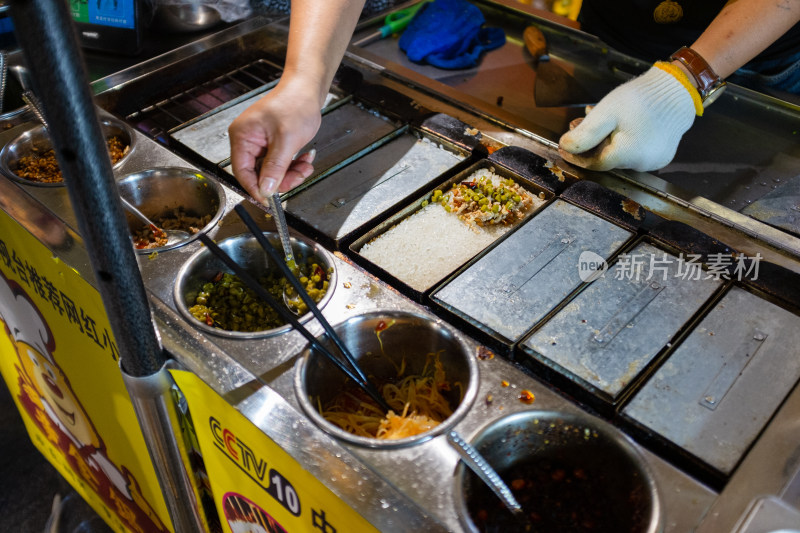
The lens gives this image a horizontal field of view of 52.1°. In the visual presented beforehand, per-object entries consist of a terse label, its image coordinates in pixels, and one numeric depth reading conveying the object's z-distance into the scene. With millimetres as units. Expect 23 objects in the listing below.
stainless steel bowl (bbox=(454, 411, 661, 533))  554
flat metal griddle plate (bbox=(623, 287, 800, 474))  575
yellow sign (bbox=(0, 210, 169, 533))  763
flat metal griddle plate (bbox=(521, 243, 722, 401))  626
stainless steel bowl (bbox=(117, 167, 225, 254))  790
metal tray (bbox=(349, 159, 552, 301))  693
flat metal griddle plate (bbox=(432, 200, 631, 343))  667
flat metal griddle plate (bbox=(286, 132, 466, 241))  770
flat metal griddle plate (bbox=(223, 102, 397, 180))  844
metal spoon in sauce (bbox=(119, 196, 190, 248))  758
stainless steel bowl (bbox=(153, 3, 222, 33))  1034
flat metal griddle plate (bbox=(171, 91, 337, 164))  838
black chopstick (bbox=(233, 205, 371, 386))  621
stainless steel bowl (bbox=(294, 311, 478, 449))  624
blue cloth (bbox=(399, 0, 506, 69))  1038
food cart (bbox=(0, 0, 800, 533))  563
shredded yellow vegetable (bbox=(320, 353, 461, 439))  608
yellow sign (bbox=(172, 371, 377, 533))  572
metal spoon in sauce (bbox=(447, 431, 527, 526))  538
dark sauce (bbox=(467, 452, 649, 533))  552
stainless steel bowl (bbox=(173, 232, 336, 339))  681
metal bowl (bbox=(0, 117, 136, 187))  821
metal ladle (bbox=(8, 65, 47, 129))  929
